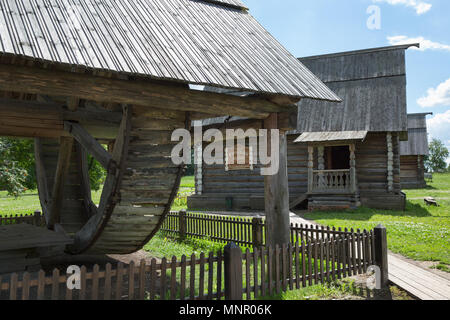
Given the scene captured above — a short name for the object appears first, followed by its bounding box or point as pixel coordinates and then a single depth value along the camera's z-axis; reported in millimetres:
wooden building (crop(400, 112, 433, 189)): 33781
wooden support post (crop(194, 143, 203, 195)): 20922
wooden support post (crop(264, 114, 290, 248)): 7031
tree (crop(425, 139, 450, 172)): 66312
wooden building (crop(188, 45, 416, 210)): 18344
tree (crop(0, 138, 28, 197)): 12398
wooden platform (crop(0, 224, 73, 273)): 7074
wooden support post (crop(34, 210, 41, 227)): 11891
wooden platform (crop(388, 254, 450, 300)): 6219
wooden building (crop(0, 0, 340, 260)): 5266
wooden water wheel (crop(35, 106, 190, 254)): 6121
